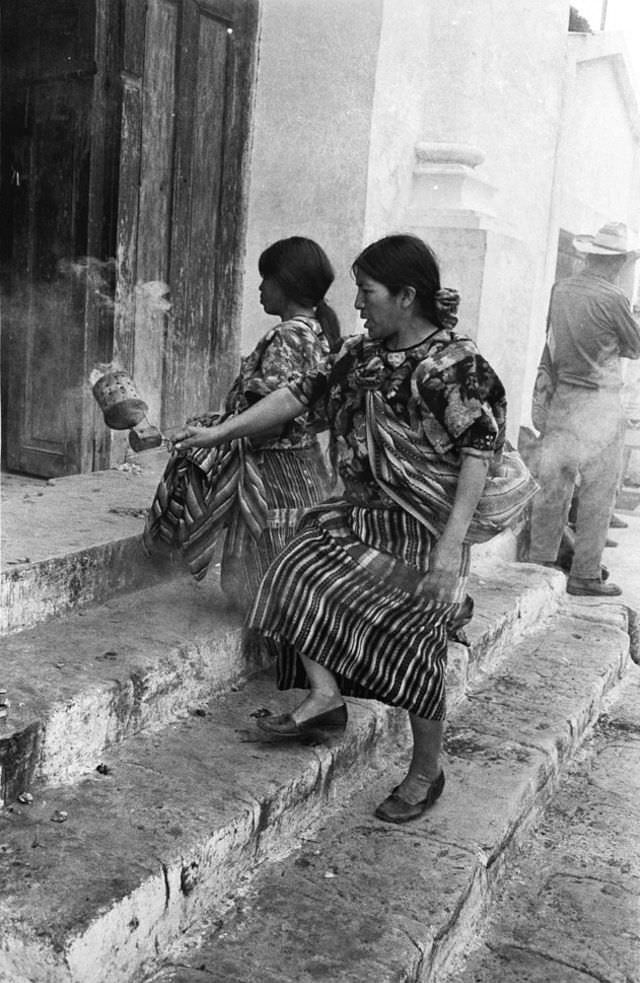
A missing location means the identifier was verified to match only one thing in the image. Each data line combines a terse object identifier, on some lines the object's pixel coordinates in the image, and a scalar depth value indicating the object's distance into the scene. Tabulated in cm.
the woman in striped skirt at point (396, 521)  295
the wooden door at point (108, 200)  477
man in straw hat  594
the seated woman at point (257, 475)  357
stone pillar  591
